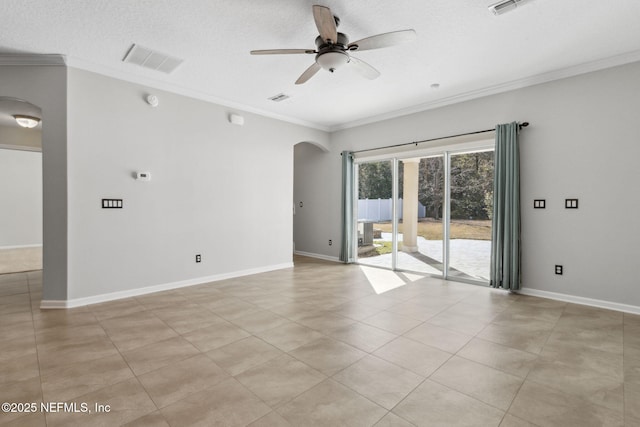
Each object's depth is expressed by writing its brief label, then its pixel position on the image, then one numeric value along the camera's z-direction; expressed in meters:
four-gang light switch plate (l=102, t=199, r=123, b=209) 3.95
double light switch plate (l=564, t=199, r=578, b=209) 3.95
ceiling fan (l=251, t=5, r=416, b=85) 2.48
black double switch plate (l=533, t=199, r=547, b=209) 4.20
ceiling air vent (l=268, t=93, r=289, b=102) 4.89
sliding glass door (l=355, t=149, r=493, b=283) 4.90
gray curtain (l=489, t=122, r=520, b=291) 4.31
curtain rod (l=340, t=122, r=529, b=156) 4.30
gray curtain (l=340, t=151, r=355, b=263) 6.51
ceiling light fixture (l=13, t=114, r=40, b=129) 5.58
